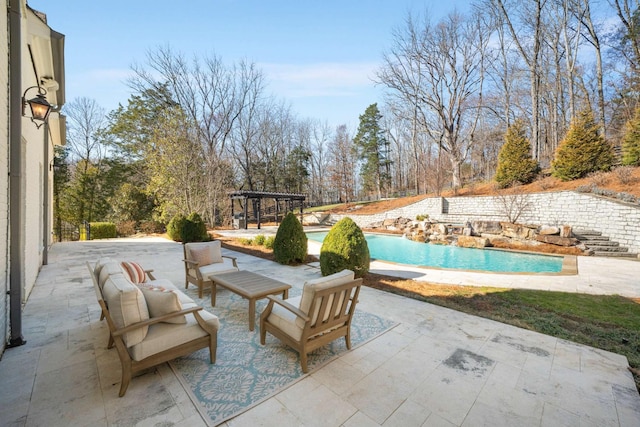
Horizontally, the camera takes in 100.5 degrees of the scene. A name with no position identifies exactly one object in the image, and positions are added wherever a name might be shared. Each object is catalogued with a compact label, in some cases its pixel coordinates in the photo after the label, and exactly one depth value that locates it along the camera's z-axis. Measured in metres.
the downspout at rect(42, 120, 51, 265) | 7.27
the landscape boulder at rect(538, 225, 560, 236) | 10.83
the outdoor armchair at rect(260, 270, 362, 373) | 2.62
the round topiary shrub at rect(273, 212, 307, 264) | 7.30
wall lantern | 3.52
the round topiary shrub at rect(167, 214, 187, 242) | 12.51
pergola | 17.17
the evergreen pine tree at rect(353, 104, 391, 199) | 33.31
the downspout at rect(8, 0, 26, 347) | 3.00
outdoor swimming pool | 9.06
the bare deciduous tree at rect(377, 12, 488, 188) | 19.70
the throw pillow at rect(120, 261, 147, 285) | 3.46
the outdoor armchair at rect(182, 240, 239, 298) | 4.77
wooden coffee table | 3.62
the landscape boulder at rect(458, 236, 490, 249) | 11.89
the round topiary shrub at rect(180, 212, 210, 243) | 11.02
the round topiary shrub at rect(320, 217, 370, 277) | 5.82
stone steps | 9.12
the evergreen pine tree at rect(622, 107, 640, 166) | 11.79
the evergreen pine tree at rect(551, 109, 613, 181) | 12.87
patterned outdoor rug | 2.24
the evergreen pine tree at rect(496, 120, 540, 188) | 15.71
